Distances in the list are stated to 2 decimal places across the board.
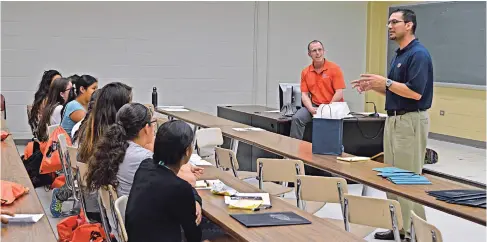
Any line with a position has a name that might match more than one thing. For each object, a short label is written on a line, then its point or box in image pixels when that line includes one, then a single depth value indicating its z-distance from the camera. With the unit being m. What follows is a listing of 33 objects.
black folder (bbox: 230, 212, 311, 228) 2.65
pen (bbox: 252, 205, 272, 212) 2.90
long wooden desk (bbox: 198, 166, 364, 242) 2.48
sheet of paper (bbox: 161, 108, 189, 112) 7.70
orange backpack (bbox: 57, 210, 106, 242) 3.44
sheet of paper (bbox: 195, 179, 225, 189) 3.35
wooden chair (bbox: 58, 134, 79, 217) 4.51
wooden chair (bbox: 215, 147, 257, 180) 4.63
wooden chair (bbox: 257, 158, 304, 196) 3.88
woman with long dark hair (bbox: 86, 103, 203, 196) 3.03
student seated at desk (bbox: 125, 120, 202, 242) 2.59
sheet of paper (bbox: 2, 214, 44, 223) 2.71
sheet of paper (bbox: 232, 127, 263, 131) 5.65
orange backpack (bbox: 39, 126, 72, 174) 4.81
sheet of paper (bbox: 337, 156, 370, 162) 3.95
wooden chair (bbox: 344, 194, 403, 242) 2.95
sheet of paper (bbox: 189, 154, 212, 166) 4.06
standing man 4.09
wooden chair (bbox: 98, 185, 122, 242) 2.91
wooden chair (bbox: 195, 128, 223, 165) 5.31
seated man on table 6.38
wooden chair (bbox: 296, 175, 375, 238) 3.34
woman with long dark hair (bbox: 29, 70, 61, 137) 6.11
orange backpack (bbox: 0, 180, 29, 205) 3.01
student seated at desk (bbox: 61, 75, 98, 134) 4.99
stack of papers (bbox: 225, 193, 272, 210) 2.92
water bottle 8.36
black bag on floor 5.58
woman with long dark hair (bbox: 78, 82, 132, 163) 3.64
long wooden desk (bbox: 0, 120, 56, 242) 2.52
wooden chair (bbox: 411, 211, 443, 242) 2.45
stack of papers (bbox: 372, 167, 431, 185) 3.29
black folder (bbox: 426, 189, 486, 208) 2.83
